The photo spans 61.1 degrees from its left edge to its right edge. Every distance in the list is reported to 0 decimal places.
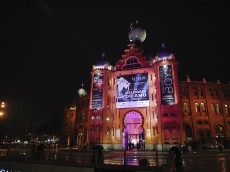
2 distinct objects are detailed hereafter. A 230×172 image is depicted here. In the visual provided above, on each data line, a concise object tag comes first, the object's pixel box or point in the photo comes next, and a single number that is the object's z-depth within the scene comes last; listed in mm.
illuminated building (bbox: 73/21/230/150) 41031
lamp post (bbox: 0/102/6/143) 29159
